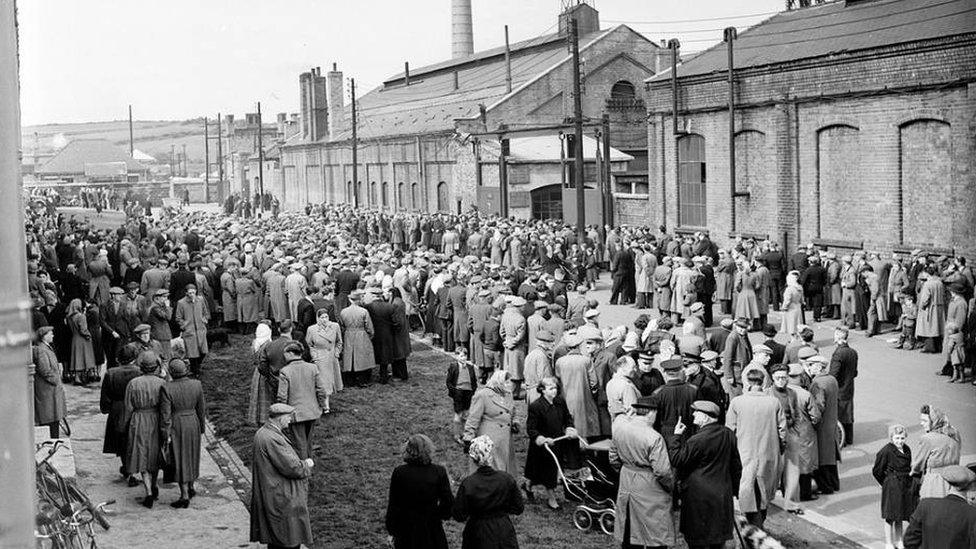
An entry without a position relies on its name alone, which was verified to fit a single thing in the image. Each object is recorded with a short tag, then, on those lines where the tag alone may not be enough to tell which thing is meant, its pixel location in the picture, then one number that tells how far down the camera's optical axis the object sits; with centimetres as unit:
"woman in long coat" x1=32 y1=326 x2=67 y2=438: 1282
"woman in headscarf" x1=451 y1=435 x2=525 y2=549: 801
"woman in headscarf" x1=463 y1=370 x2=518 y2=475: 1077
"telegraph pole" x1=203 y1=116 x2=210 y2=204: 8456
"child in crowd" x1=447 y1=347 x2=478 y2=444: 1325
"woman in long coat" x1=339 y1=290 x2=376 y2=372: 1697
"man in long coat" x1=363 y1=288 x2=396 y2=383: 1748
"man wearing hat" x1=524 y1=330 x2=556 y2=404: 1239
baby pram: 1053
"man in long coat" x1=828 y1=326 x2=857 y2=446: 1293
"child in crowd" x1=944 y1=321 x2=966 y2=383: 1638
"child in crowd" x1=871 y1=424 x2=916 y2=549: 957
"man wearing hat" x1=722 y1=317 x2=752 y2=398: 1373
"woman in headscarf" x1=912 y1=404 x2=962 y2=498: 873
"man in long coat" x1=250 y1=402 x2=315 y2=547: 899
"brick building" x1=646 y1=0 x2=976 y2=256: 2348
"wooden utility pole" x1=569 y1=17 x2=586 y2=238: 3164
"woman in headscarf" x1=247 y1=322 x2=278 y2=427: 1329
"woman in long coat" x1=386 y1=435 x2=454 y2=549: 838
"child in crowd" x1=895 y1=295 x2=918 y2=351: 1905
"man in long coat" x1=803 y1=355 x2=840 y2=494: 1150
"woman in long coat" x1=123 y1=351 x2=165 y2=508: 1126
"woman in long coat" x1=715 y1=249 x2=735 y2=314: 2219
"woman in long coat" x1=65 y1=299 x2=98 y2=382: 1647
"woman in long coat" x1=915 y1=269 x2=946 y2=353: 1819
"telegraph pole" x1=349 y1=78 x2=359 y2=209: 5325
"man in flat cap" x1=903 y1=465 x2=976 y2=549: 720
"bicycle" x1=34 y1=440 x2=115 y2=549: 709
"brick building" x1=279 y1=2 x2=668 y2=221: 4403
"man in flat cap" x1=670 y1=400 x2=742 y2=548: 891
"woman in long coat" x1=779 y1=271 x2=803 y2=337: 1895
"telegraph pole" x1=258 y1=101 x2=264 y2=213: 6938
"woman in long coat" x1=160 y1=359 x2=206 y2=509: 1125
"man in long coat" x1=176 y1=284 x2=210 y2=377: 1705
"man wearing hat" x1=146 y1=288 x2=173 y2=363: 1631
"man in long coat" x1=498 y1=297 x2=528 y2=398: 1526
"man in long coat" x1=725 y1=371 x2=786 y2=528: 1024
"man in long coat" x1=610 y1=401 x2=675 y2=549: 891
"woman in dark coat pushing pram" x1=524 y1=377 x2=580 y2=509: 1105
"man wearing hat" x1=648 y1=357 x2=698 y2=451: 1067
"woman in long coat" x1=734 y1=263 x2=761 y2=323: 2069
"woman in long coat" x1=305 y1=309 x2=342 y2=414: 1511
